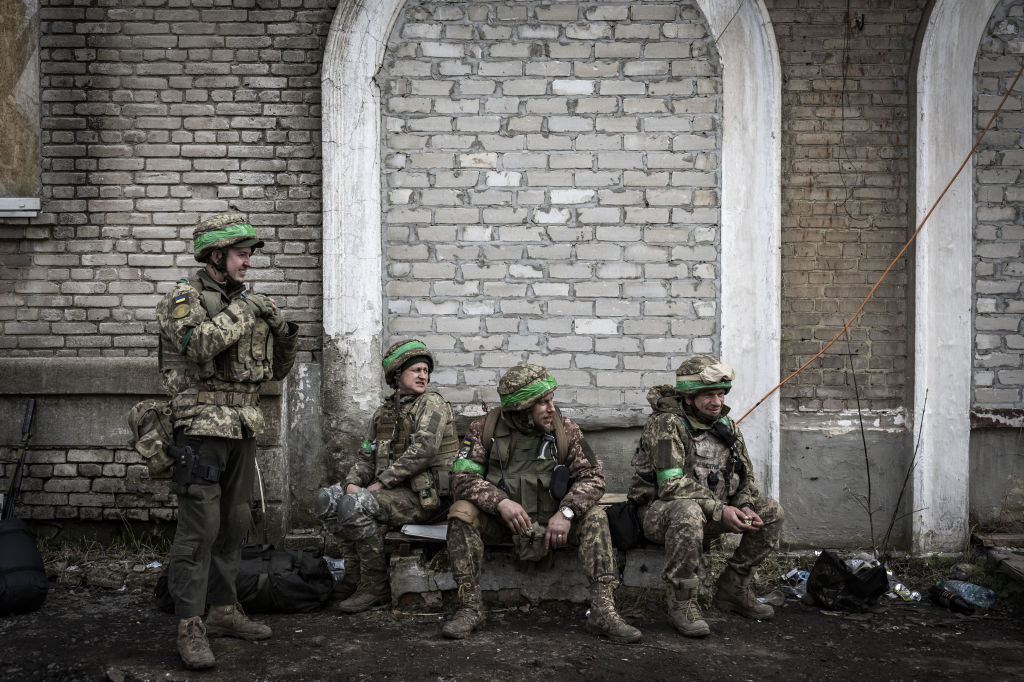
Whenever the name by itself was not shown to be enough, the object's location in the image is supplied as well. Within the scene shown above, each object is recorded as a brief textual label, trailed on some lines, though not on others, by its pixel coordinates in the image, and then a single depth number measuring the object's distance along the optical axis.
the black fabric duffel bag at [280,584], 4.73
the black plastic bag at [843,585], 4.82
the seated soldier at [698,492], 4.52
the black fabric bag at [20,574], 4.66
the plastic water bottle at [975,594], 4.95
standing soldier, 4.03
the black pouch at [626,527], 4.75
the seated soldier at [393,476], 4.78
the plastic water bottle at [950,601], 4.88
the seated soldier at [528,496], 4.47
